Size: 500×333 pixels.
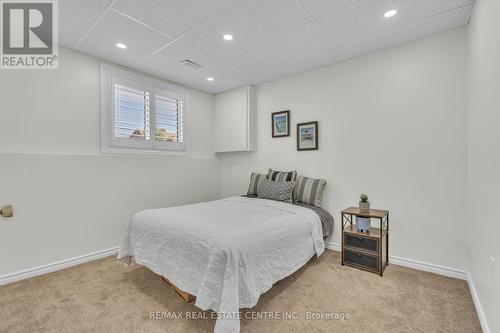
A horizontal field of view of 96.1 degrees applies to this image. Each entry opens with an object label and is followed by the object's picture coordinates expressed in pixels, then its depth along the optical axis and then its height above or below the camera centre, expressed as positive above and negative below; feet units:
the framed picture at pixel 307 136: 10.64 +1.41
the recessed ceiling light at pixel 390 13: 6.61 +4.54
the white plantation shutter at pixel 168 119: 11.57 +2.46
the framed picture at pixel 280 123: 11.60 +2.21
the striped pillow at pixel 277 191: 10.18 -1.20
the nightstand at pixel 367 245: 7.67 -2.88
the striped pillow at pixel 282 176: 10.82 -0.54
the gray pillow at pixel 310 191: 9.89 -1.18
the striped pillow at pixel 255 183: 11.75 -0.96
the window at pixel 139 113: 9.81 +2.52
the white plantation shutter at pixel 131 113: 10.12 +2.43
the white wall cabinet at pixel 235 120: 12.73 +2.66
